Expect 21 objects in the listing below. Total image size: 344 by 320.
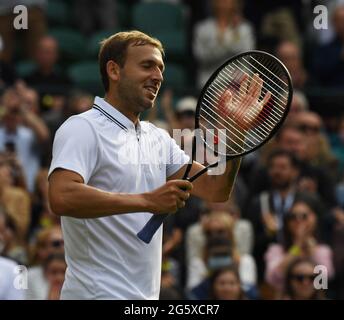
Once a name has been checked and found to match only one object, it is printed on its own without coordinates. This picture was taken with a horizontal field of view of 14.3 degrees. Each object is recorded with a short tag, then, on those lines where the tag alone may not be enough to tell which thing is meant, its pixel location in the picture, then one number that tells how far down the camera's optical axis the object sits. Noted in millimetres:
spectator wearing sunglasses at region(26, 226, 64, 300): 9219
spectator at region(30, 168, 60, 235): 10422
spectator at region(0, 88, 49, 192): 11055
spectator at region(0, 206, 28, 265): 9539
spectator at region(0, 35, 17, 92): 12086
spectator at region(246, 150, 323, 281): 9969
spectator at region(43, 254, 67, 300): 9094
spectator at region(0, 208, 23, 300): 8406
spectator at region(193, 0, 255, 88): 12516
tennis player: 5961
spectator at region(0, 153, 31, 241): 10188
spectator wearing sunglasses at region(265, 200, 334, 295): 9578
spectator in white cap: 10898
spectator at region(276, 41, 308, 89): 12141
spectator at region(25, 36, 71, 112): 12352
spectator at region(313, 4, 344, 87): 12555
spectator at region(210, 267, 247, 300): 9047
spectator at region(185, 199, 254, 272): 9844
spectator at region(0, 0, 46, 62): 12945
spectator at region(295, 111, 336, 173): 11211
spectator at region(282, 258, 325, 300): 9008
